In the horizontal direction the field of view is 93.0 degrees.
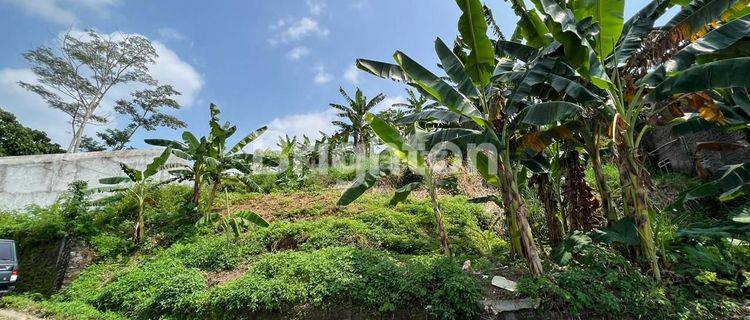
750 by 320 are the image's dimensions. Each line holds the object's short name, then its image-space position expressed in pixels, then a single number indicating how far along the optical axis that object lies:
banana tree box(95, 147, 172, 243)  9.03
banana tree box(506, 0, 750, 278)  4.64
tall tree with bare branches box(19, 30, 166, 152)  21.59
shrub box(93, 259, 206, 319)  5.75
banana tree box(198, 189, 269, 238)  7.98
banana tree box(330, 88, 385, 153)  17.64
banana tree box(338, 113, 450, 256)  5.65
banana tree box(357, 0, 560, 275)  4.91
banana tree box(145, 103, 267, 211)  9.58
